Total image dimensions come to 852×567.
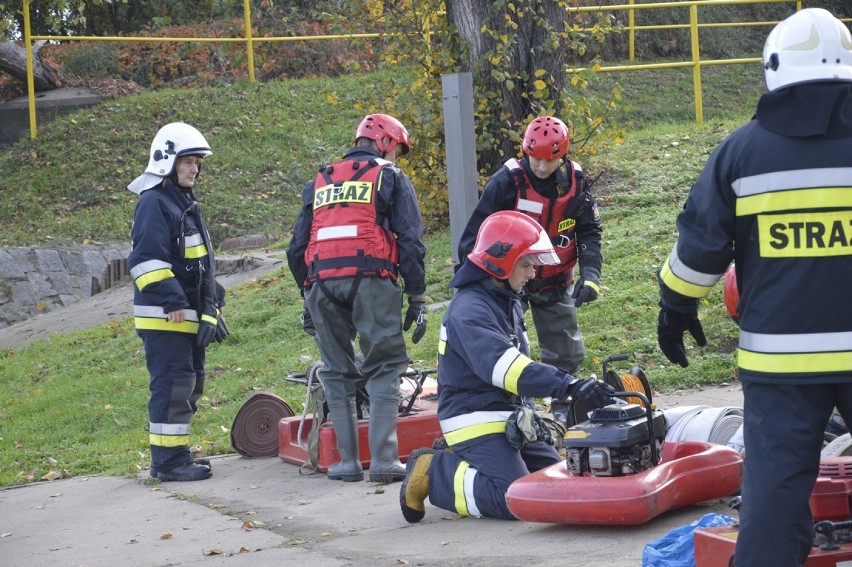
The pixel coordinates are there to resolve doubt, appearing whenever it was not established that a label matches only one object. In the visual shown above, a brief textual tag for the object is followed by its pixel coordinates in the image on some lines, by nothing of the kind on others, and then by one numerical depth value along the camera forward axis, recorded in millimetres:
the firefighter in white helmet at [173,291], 13542
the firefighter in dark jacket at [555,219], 13488
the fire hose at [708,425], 10877
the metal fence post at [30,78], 33316
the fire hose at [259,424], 14690
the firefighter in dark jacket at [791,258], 6423
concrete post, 12893
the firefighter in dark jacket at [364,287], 12606
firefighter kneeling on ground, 10140
